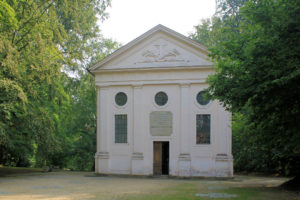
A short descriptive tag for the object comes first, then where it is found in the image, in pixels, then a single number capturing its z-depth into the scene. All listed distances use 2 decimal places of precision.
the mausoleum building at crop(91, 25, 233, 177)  21.53
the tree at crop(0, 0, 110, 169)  15.15
